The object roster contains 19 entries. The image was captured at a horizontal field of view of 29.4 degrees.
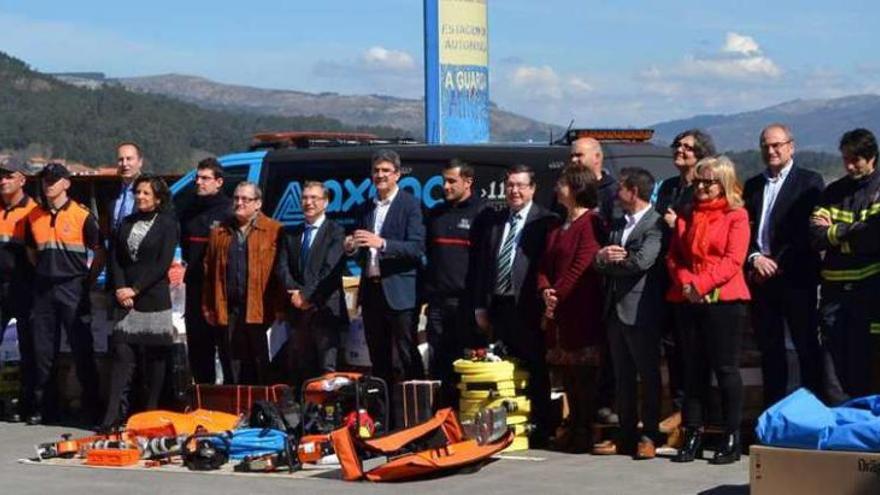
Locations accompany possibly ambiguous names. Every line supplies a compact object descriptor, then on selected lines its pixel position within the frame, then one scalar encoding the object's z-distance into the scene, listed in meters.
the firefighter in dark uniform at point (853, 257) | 10.70
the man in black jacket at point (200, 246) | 13.38
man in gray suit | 11.16
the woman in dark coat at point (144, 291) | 13.18
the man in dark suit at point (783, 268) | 11.03
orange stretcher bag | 10.75
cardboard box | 8.70
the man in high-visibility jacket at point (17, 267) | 14.08
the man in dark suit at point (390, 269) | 12.43
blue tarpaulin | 8.81
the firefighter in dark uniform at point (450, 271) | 12.27
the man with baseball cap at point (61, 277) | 13.84
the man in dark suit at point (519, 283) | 11.86
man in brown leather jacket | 12.92
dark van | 13.98
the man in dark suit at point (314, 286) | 12.82
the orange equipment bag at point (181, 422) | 12.23
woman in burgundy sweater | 11.54
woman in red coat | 10.84
